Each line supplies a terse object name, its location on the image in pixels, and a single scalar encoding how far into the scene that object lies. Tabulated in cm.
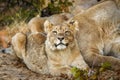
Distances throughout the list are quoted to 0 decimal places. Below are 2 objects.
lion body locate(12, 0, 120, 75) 1343
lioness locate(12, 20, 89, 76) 1300
